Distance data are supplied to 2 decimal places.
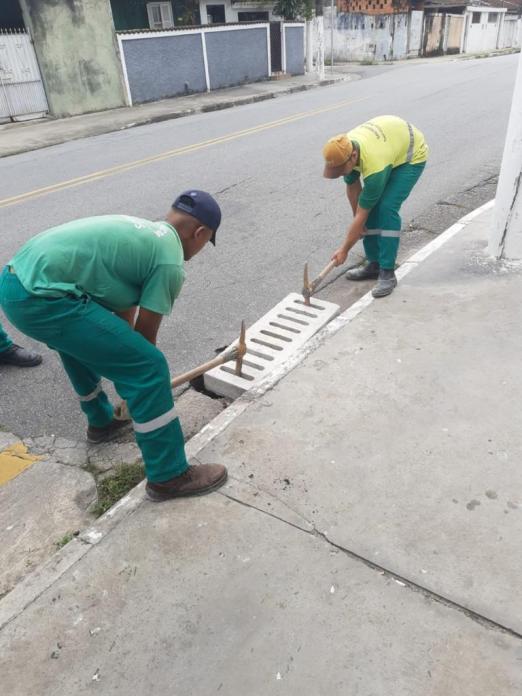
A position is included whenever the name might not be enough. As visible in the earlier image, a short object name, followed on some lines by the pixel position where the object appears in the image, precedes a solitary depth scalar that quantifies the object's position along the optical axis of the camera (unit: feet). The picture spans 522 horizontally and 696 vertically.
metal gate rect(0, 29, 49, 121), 42.57
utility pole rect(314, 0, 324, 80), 68.85
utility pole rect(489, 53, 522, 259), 13.60
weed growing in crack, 9.05
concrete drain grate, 11.73
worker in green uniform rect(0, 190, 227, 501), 7.36
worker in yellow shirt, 12.78
